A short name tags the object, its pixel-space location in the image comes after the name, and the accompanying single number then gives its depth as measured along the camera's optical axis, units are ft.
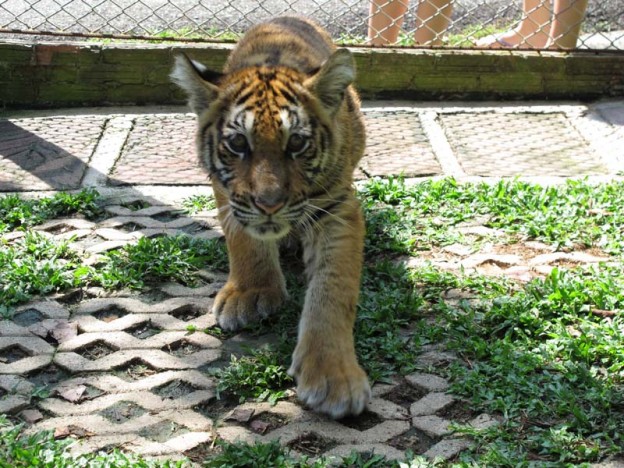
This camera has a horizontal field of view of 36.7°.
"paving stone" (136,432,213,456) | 11.52
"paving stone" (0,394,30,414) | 12.28
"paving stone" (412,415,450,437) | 11.92
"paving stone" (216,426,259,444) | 11.79
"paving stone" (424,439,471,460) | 11.43
